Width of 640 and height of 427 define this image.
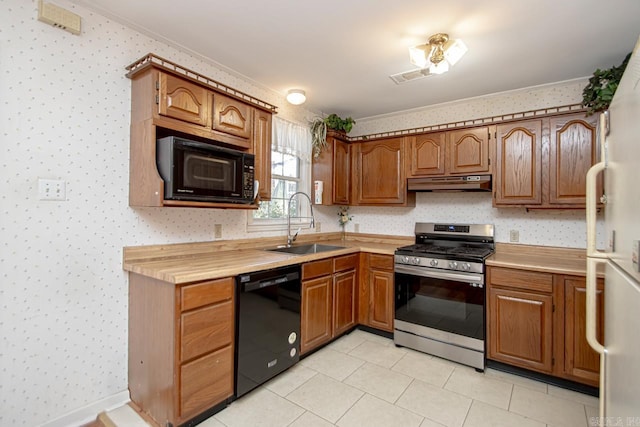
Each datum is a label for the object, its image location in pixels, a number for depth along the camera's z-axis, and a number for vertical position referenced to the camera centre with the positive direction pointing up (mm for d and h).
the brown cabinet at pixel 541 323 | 2193 -836
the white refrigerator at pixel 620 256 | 830 -147
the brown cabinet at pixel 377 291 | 3045 -796
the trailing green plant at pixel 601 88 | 2273 +952
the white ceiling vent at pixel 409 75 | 2578 +1198
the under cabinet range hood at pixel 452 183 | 2848 +287
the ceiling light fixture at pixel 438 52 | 2072 +1105
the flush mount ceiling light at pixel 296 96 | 3068 +1165
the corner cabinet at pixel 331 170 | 3504 +488
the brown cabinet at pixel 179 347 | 1701 -794
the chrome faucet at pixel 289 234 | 3214 -232
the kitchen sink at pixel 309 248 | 3131 -374
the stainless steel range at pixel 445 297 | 2545 -746
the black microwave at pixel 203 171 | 1907 +279
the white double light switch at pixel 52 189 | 1713 +130
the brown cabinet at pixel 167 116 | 1911 +652
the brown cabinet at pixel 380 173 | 3354 +446
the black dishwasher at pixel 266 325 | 2006 -796
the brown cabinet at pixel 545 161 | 2451 +438
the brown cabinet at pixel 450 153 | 2891 +596
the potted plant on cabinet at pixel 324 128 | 3441 +974
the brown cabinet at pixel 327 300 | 2574 -796
